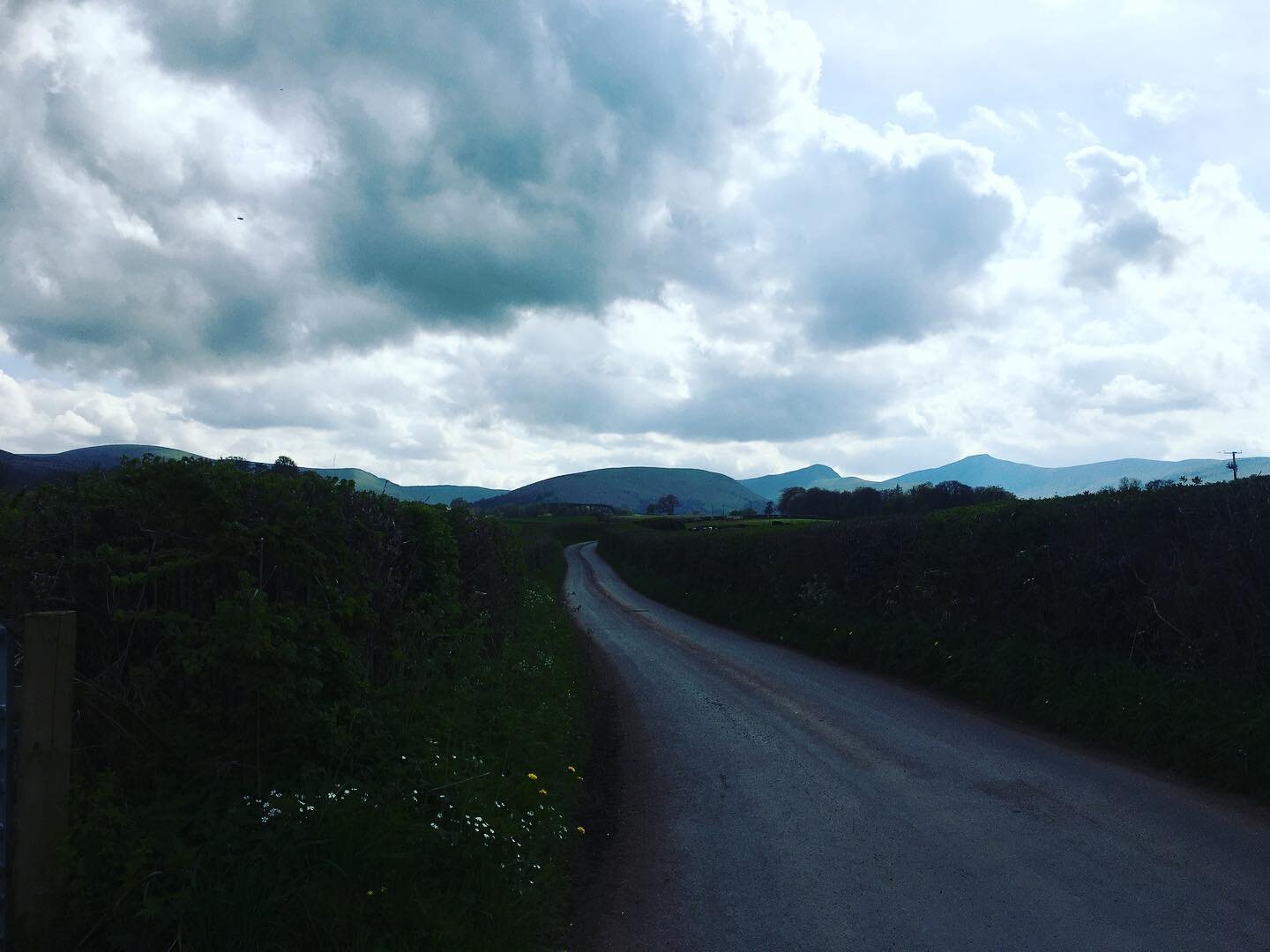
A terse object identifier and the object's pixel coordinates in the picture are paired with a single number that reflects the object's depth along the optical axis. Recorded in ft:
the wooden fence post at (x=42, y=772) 12.50
